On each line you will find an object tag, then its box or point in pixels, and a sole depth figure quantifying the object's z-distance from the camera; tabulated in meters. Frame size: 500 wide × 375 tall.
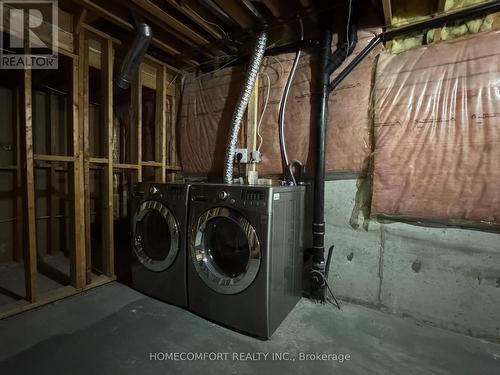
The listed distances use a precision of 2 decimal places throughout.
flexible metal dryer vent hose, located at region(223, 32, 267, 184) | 2.20
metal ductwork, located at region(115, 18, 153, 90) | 2.05
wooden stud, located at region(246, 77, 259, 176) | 2.40
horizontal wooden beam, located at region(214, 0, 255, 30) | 1.92
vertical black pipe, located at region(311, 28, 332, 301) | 1.99
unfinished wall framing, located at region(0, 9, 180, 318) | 1.95
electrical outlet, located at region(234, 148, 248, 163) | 2.44
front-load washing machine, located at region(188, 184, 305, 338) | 1.53
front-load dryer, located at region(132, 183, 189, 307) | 1.88
